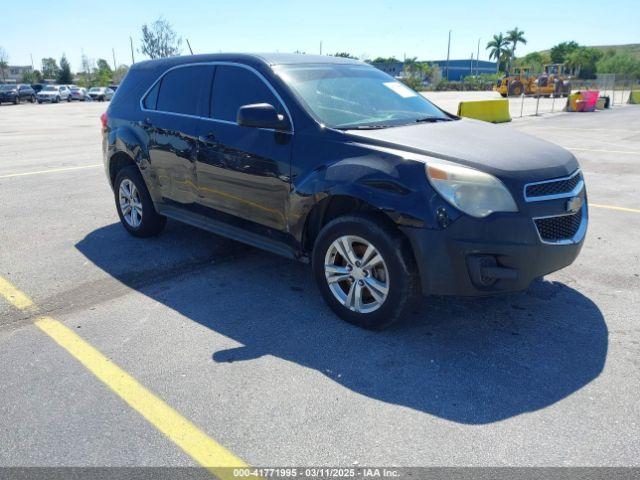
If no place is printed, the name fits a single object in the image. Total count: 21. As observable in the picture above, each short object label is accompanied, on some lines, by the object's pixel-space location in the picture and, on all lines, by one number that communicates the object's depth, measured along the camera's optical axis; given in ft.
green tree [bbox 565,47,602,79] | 369.09
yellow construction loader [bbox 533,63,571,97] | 133.90
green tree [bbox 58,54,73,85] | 308.60
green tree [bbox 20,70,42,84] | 316.64
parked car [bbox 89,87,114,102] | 179.01
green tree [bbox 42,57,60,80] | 355.60
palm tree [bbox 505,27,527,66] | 356.59
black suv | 10.64
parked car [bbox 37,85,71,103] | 161.58
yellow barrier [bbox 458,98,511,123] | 61.46
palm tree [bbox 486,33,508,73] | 362.12
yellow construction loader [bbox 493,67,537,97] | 140.36
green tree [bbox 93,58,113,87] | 307.37
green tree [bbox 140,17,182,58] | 229.45
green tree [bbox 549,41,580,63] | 416.46
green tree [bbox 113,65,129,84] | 333.58
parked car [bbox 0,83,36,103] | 150.71
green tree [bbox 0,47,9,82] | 332.14
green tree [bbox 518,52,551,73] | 416.17
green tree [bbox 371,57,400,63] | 426.35
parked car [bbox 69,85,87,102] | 175.83
